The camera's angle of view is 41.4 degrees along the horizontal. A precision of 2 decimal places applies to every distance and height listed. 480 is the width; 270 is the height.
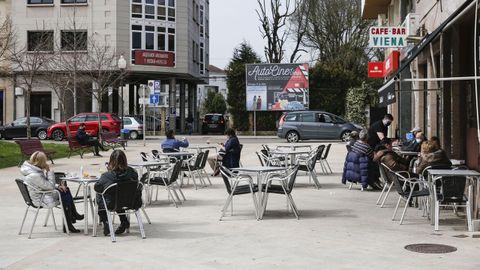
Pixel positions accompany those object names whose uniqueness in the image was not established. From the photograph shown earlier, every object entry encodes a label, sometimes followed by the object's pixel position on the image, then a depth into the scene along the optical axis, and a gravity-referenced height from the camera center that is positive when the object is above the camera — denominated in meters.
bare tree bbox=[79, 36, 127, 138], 38.06 +4.14
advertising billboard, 41.66 +2.83
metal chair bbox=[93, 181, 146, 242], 7.91 -0.88
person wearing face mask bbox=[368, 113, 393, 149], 14.29 -0.07
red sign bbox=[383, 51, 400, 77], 23.58 +2.55
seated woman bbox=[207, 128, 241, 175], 14.15 -0.49
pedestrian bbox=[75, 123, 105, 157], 22.24 -0.31
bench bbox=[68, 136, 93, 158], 22.17 -0.59
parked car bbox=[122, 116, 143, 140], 37.00 +0.13
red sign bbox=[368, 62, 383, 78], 29.31 +2.77
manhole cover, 7.09 -1.36
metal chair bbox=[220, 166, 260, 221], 9.39 -0.85
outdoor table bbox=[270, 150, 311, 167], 14.10 -0.55
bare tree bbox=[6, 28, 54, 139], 37.84 +5.17
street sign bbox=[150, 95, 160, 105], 30.62 +1.47
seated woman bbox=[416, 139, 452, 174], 9.46 -0.42
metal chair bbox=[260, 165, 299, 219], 9.37 -0.88
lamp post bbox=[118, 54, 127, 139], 29.55 +3.07
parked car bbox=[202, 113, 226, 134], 45.25 +0.36
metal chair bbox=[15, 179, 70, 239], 8.16 -0.83
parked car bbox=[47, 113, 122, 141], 33.31 +0.23
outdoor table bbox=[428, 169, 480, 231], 8.40 -0.64
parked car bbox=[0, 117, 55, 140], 36.06 +0.02
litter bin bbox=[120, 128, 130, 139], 29.86 -0.21
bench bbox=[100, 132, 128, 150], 25.83 -0.44
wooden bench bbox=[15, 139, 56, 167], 18.34 -0.52
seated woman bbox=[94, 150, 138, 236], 8.10 -0.61
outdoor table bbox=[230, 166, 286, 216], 9.39 -0.63
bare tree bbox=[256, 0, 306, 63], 50.28 +7.64
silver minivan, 32.84 +0.10
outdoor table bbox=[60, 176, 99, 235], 8.41 -0.71
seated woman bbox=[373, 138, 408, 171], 10.76 -0.53
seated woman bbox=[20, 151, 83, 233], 8.24 -0.71
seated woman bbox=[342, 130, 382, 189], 12.72 -0.73
